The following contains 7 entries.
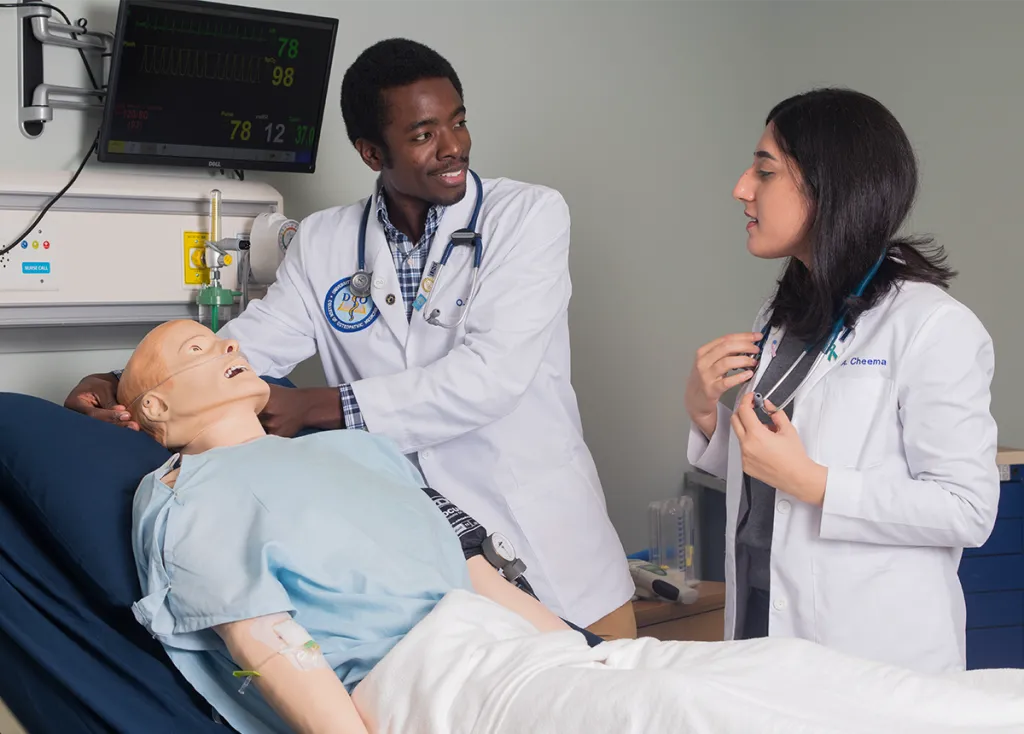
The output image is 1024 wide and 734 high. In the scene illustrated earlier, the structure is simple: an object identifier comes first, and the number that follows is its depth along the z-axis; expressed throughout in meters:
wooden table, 2.69
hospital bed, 1.42
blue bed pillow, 1.50
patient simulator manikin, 1.12
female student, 1.56
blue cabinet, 2.52
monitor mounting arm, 2.22
